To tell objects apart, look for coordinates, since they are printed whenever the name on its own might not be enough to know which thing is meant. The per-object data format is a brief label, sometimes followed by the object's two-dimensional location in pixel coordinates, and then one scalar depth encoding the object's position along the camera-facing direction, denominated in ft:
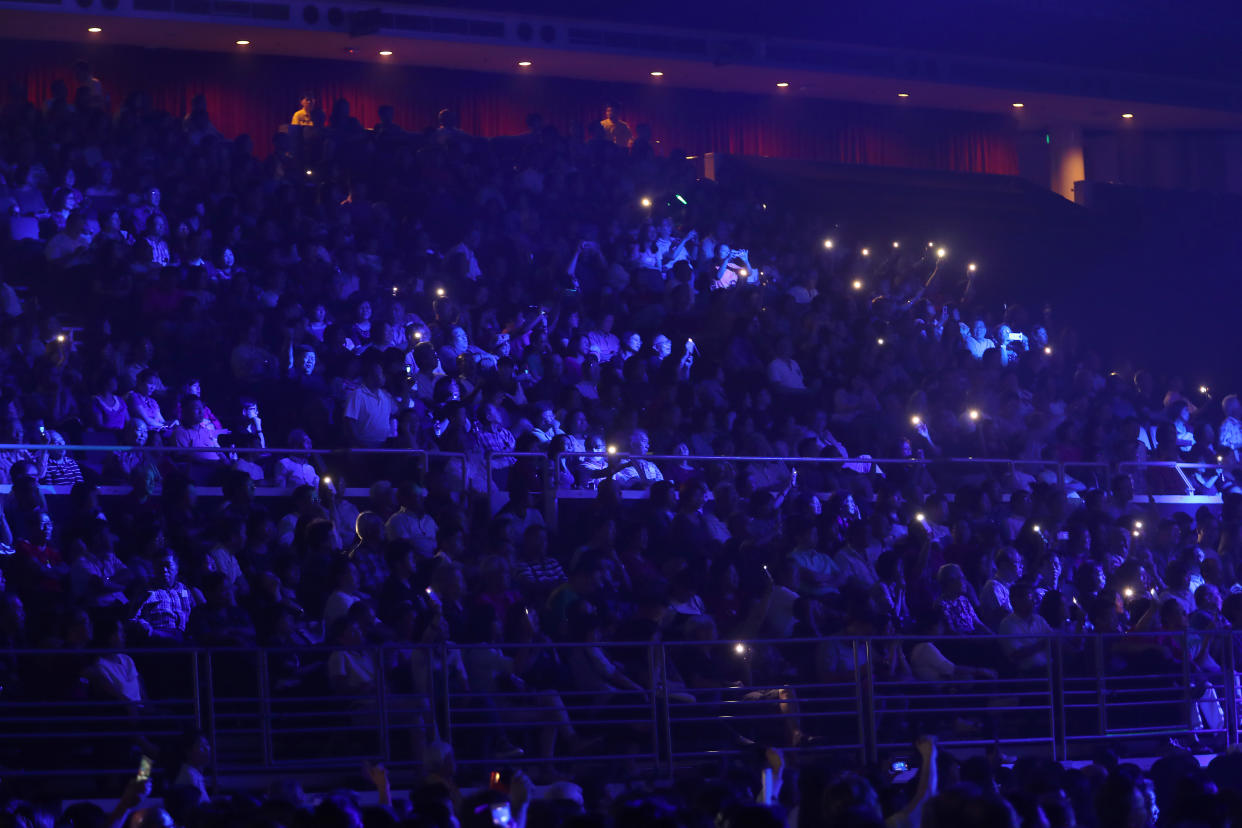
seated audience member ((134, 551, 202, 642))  57.67
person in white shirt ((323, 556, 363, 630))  57.26
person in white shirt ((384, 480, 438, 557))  65.05
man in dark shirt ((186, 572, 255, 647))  56.03
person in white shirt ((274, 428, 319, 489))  70.49
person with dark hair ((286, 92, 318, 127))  121.49
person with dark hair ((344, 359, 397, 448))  73.92
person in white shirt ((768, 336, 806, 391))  92.48
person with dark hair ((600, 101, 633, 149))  136.15
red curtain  133.08
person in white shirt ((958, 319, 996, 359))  112.16
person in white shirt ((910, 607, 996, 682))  62.85
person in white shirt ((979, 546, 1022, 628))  69.77
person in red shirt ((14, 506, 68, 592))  58.65
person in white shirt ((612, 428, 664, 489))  77.15
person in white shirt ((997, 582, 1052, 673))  64.23
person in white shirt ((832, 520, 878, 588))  69.46
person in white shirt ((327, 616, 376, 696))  54.19
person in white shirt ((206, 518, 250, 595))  60.80
